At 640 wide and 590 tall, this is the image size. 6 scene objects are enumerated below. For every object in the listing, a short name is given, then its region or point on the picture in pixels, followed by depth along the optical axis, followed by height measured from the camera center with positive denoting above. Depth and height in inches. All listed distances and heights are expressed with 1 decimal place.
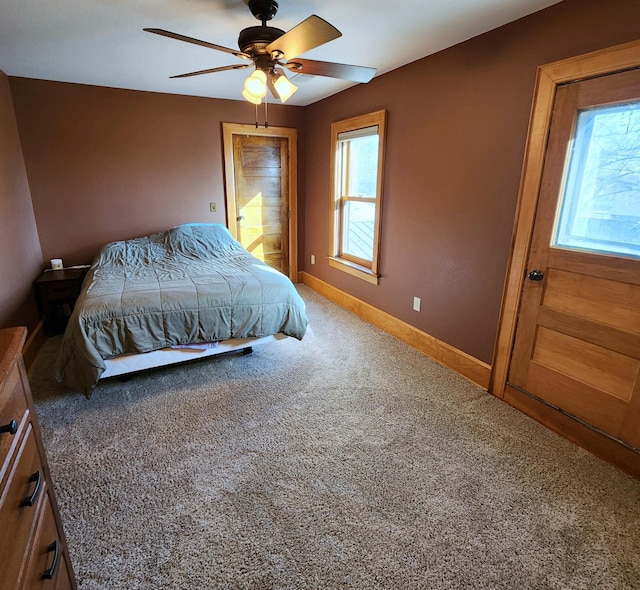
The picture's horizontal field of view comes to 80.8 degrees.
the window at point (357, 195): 142.0 -5.4
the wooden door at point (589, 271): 72.4 -17.7
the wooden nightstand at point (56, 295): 133.6 -40.4
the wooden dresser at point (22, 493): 30.3 -27.2
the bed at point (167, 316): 93.5 -35.5
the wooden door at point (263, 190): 178.2 -4.7
